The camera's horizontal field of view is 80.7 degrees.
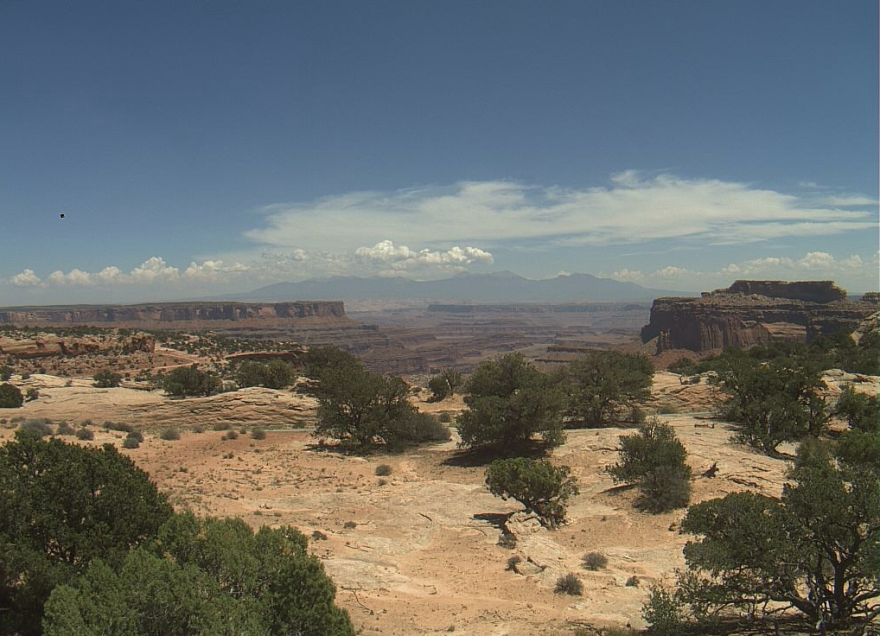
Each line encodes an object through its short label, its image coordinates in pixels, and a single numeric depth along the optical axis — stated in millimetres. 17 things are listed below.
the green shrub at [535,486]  16875
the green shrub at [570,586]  11625
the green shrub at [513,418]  25344
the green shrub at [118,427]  29388
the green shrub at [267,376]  40094
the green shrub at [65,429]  24859
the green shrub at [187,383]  35156
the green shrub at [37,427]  24312
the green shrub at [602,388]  31641
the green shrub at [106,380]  38438
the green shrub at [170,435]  28172
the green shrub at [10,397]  30438
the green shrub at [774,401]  24391
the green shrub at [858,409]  25469
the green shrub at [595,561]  13102
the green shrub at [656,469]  16891
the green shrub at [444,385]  44219
